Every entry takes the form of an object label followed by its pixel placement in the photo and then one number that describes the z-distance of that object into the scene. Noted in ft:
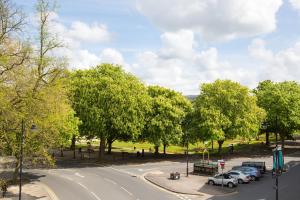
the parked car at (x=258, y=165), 176.78
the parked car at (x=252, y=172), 160.86
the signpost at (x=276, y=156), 106.59
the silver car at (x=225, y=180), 147.43
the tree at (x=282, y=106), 259.19
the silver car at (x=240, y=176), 154.51
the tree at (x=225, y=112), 224.53
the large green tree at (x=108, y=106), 202.59
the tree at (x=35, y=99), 88.58
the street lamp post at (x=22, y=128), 91.60
